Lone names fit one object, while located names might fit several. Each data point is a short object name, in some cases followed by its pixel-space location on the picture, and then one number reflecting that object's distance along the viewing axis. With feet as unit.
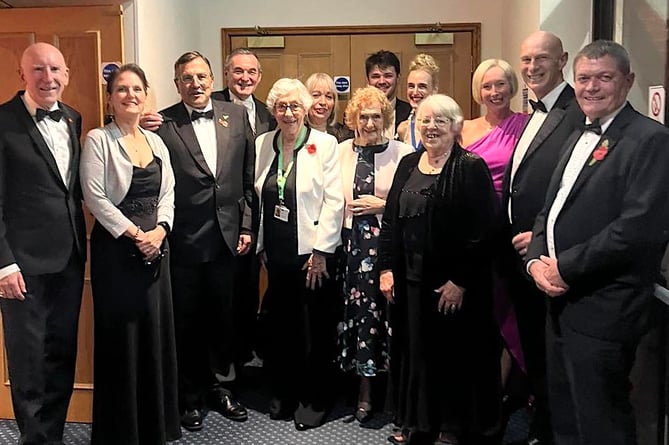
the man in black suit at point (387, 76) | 11.84
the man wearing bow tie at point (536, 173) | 8.48
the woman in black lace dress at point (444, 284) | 8.67
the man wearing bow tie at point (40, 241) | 8.35
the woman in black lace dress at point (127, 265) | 8.60
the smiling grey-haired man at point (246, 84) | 11.35
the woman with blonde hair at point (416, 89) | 11.04
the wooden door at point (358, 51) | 15.52
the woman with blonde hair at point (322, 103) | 11.13
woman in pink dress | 9.52
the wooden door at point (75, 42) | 10.02
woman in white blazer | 9.95
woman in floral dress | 9.82
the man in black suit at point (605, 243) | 6.56
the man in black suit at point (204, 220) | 9.80
